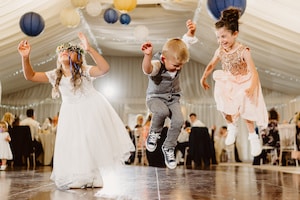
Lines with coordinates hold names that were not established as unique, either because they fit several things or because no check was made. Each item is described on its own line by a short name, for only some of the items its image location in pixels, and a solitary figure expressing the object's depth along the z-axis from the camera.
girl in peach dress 3.08
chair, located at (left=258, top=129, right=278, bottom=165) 9.65
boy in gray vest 2.91
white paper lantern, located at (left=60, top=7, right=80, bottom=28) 6.28
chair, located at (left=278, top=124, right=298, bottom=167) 8.85
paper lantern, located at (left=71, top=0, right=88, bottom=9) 5.80
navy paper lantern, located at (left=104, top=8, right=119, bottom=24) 6.41
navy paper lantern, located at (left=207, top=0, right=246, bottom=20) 3.80
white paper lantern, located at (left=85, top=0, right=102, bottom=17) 6.61
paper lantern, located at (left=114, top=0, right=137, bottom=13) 5.41
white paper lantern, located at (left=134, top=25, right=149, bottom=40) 7.94
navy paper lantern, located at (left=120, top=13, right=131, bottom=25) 6.77
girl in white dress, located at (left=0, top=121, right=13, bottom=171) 7.69
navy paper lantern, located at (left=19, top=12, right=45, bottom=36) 5.15
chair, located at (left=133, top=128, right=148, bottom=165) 9.22
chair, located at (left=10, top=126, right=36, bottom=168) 8.63
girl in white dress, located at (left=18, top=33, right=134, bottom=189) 3.56
